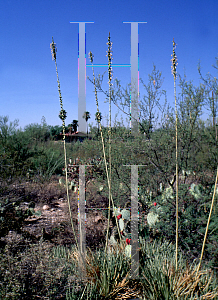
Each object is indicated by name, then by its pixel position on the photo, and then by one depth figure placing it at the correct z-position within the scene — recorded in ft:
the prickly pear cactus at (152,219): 8.84
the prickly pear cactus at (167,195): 9.82
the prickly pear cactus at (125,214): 9.17
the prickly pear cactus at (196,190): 9.80
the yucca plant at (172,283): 5.99
